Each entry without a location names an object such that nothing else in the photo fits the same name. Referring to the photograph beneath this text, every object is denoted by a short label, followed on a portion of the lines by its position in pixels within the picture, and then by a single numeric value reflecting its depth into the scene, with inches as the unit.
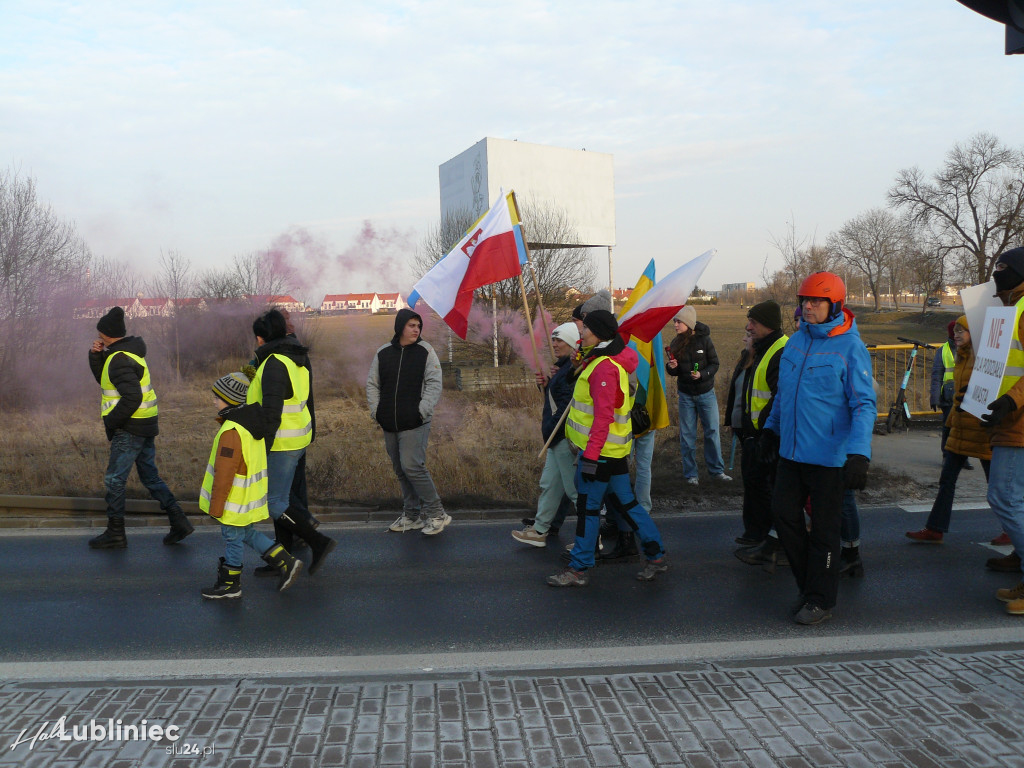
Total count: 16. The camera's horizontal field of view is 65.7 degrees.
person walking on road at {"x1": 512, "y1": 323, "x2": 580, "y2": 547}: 243.0
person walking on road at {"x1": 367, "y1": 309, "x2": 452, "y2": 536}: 262.7
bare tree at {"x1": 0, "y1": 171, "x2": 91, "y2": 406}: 696.4
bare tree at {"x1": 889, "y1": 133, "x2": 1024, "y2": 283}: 1969.7
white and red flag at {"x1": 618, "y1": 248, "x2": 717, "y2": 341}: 221.5
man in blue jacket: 179.0
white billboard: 957.2
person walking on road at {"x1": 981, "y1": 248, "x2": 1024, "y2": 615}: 189.0
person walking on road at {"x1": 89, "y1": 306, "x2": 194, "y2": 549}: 254.5
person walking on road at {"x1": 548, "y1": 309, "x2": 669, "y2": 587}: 205.5
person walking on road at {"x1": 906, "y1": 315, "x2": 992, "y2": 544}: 223.8
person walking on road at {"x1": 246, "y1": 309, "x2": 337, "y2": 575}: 217.2
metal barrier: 498.9
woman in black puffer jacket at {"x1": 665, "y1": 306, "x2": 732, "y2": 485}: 343.9
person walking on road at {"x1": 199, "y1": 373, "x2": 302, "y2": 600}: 199.8
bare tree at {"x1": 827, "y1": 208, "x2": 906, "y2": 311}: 2957.7
